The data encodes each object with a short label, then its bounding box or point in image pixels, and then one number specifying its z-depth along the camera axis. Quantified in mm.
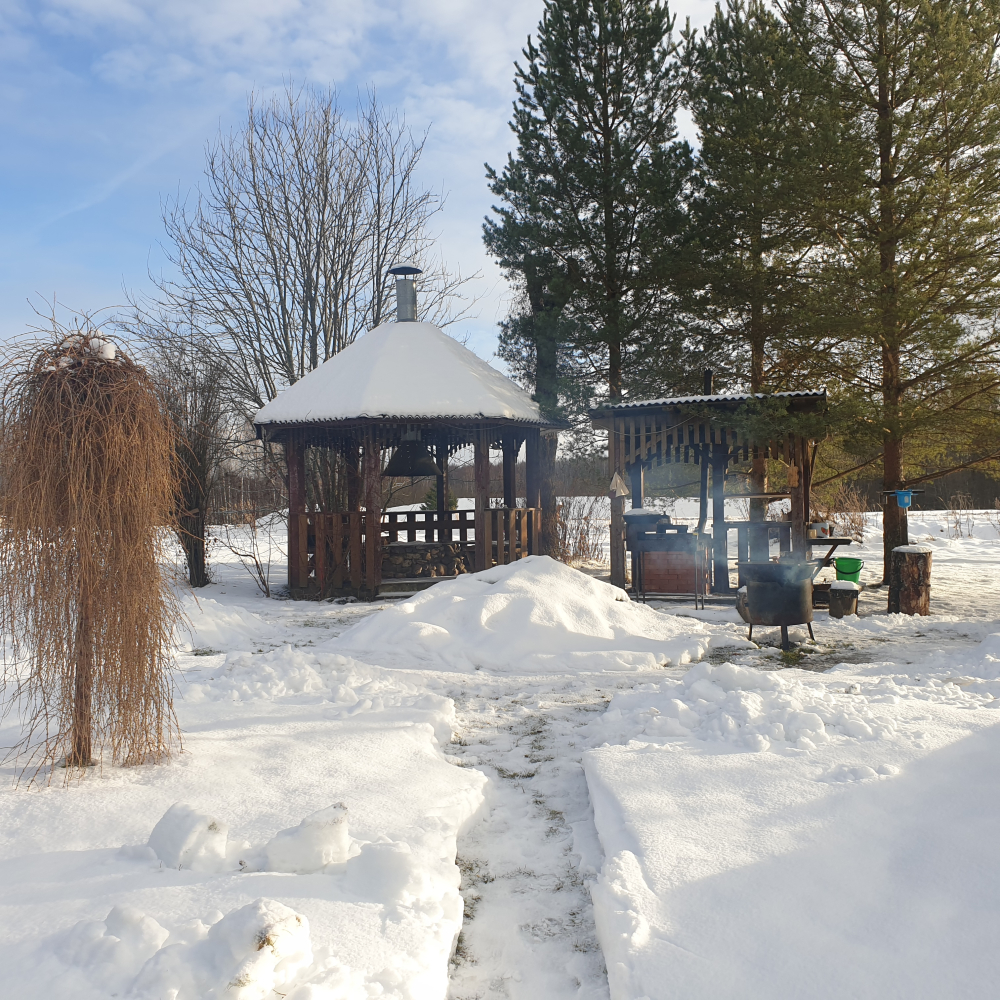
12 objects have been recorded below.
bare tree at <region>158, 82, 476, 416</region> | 17375
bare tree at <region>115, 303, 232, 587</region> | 12828
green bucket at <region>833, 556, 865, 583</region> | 10828
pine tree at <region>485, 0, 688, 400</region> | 14164
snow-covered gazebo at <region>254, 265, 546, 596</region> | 12023
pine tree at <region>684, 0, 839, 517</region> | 11094
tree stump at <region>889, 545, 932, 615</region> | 9672
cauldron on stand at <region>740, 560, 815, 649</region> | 7703
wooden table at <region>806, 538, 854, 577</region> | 10573
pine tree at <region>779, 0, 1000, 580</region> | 10344
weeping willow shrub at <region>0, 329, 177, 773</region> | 3559
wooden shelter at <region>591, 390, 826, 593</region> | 11195
